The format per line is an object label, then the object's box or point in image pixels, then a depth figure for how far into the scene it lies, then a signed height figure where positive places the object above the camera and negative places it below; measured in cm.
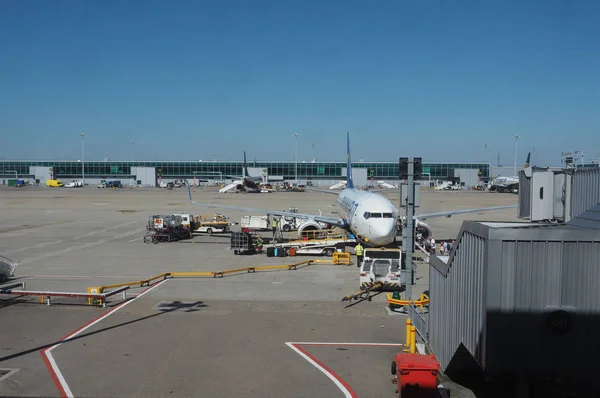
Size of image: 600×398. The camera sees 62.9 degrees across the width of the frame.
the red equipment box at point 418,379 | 1188 -515
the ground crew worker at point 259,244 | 3708 -604
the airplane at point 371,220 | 3050 -343
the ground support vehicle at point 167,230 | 4204 -562
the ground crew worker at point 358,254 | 3246 -579
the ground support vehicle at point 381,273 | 2423 -531
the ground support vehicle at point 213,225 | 4809 -587
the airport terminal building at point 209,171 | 18812 -186
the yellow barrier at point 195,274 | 2267 -613
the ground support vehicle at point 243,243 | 3572 -564
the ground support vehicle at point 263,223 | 4891 -577
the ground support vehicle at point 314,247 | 3547 -584
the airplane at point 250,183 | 13088 -458
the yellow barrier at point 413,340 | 1539 -551
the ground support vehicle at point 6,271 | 2651 -579
